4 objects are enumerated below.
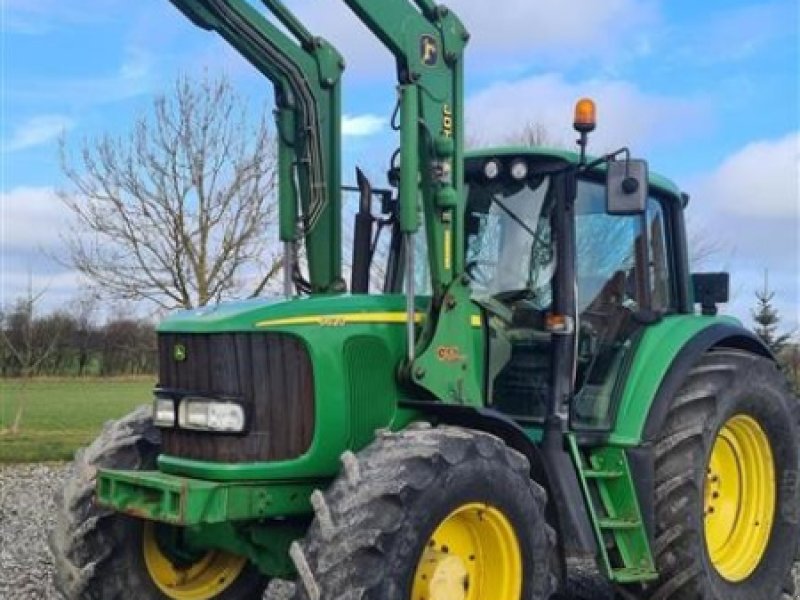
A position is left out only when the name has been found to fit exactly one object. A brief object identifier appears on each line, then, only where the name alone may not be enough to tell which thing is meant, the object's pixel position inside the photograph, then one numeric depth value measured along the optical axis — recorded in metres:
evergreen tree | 24.66
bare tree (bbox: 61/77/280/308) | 17.91
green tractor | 4.58
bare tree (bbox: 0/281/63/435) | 25.08
